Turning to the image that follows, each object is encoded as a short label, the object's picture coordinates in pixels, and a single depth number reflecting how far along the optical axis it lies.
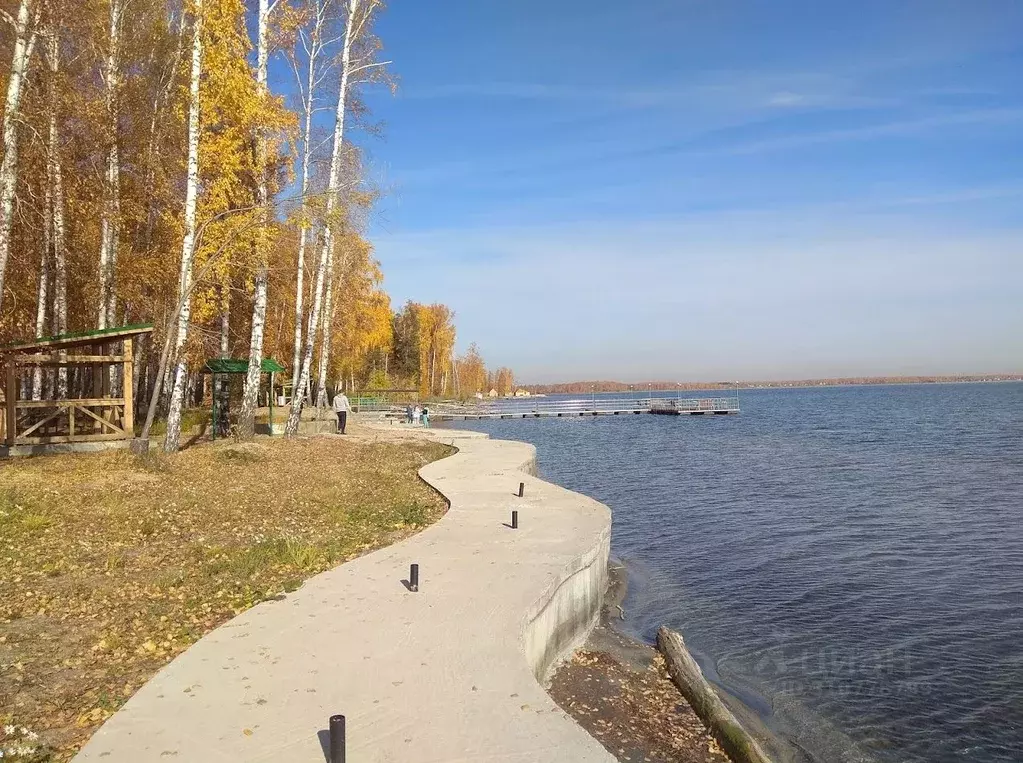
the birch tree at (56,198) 16.38
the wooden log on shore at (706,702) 6.29
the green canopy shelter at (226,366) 22.12
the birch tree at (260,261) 18.50
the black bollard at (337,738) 4.20
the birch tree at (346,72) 22.02
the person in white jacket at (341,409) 27.47
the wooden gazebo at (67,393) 15.47
